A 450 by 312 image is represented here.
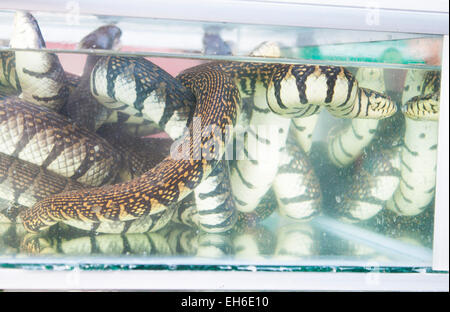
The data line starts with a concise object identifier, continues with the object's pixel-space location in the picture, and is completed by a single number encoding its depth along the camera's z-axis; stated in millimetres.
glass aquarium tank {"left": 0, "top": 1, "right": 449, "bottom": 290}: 806
